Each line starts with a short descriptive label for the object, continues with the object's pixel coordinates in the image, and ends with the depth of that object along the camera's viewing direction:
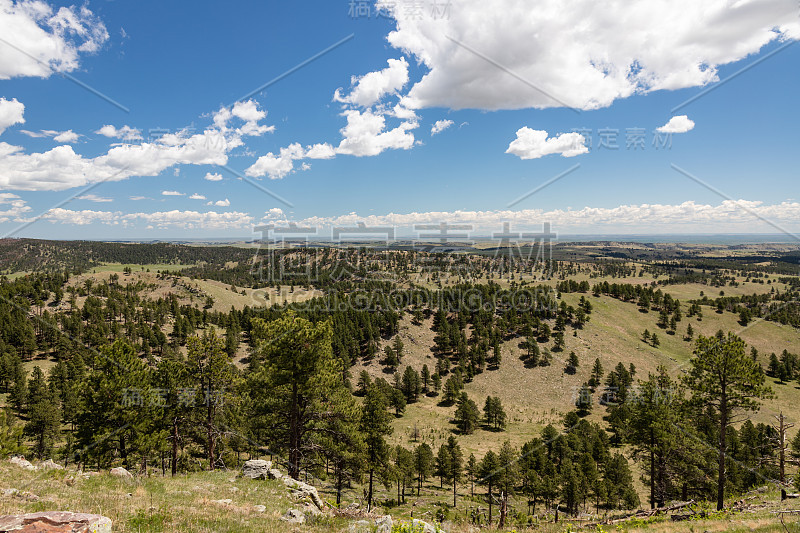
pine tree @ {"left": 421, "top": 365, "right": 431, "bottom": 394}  95.10
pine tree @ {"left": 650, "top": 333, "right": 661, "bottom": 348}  117.44
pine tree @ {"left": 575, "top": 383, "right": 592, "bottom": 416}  85.97
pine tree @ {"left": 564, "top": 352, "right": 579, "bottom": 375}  100.75
